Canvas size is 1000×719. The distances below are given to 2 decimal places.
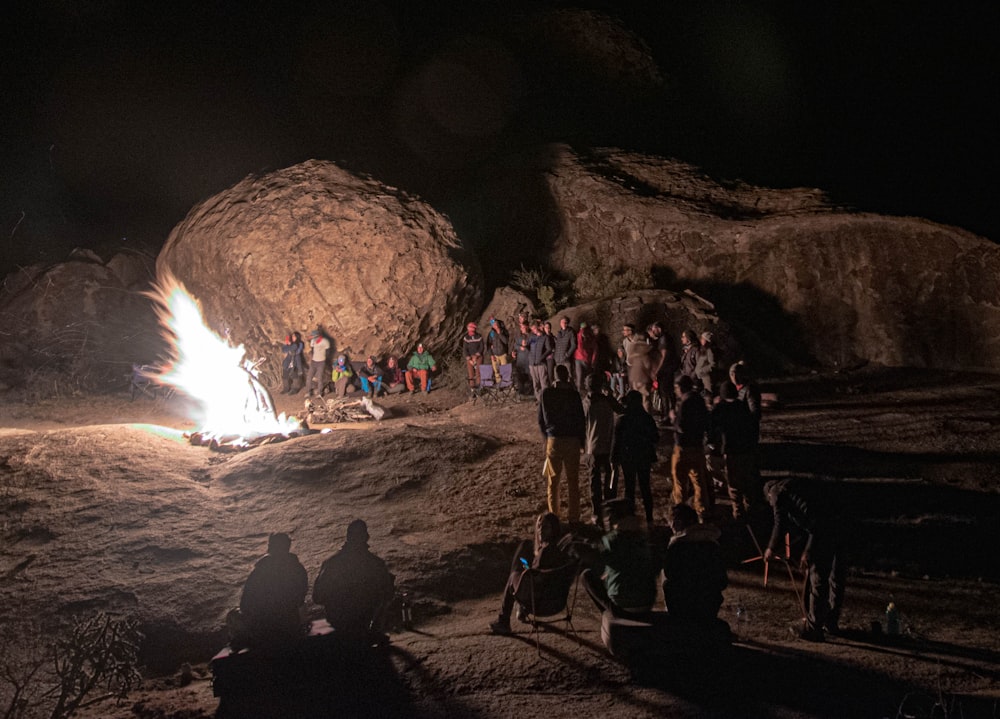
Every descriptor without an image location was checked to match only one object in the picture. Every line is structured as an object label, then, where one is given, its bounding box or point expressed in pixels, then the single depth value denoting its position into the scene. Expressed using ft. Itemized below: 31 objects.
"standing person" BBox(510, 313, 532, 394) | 47.57
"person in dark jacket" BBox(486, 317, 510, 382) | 49.55
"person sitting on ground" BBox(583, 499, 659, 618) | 16.15
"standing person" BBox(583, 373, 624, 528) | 25.09
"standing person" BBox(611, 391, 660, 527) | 23.89
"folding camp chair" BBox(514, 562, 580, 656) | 16.96
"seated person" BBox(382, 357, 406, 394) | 53.52
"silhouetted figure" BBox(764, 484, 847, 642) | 16.62
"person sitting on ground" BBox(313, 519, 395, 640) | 16.26
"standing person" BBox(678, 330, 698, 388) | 40.29
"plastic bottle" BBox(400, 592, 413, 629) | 19.42
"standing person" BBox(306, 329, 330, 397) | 52.85
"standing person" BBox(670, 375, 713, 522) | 24.11
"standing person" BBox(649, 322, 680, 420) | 39.14
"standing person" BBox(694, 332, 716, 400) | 36.73
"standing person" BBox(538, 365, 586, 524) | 24.36
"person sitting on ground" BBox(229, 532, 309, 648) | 15.55
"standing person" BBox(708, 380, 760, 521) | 23.67
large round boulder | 54.44
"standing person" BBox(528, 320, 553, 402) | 44.52
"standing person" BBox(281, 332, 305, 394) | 54.80
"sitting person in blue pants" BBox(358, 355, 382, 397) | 52.49
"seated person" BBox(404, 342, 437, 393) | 54.19
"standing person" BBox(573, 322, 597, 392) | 43.52
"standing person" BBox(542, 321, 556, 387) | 44.55
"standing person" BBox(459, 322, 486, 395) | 50.57
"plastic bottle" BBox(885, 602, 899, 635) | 17.29
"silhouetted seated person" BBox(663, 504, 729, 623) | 15.40
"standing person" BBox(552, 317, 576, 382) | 43.73
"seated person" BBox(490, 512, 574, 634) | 17.39
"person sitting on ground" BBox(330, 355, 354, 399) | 52.06
